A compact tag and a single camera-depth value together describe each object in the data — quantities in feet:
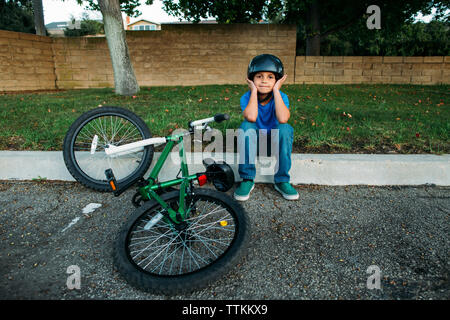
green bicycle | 5.32
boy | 8.87
